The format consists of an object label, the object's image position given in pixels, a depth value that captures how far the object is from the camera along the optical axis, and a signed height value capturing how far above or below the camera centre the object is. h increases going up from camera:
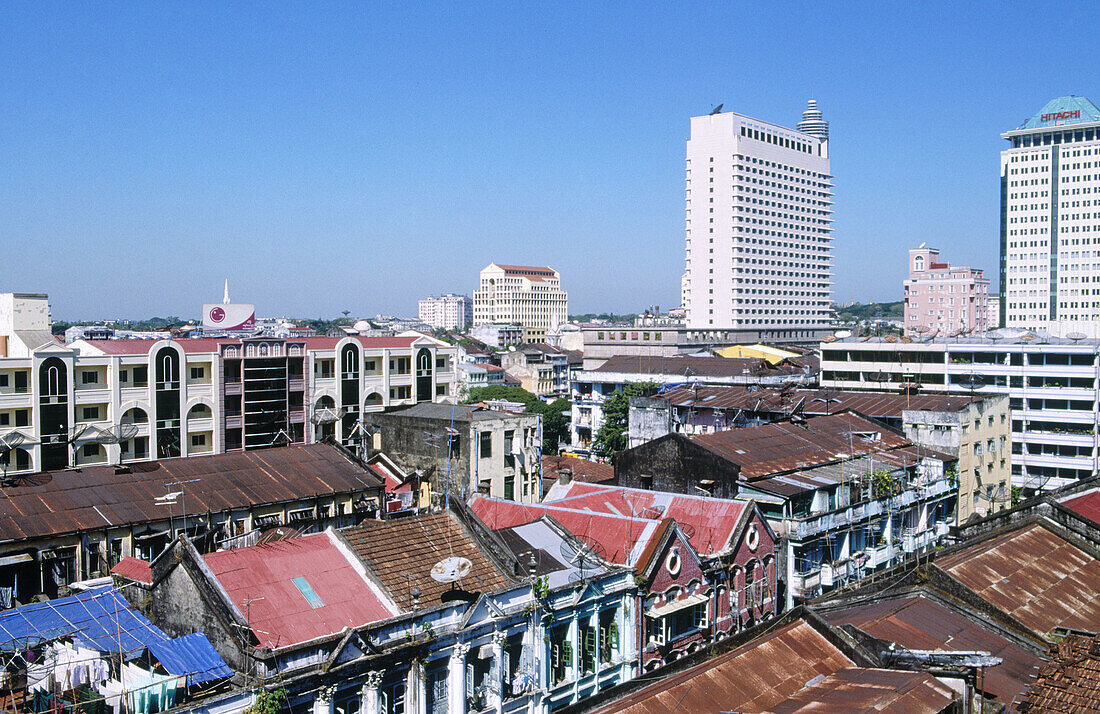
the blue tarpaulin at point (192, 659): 23.27 -8.56
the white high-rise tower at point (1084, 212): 196.62 +24.75
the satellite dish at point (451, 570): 27.44 -7.28
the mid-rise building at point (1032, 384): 82.12 -5.29
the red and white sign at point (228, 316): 75.31 +0.69
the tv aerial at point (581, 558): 31.47 -8.13
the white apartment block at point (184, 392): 57.56 -4.69
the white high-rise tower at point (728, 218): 192.38 +22.91
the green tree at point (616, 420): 100.12 -10.54
